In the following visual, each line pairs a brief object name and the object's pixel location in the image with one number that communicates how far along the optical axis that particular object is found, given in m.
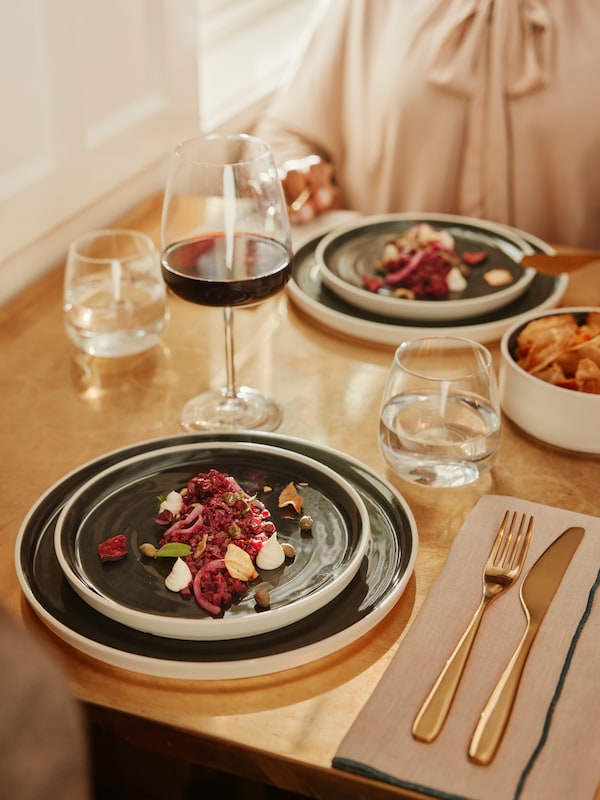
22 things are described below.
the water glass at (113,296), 1.19
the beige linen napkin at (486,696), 0.64
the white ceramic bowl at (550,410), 0.99
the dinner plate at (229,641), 0.72
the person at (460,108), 1.90
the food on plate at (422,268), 1.31
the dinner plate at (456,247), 1.26
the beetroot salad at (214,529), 0.77
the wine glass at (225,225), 0.99
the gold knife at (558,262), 1.31
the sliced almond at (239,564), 0.78
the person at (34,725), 0.38
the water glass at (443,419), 0.95
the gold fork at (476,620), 0.68
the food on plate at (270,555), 0.80
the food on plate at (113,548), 0.81
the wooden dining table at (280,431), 0.69
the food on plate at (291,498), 0.87
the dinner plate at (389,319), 1.24
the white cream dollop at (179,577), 0.78
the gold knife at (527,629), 0.66
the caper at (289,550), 0.81
